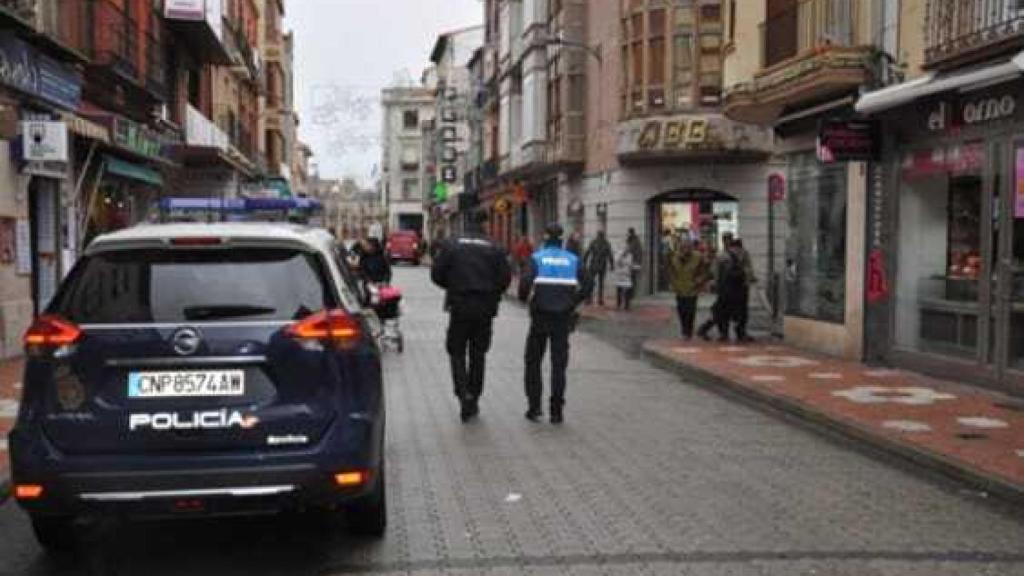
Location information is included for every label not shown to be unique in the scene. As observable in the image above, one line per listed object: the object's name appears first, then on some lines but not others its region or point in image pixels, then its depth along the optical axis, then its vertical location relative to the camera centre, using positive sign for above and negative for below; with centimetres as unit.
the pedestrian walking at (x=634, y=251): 2844 -60
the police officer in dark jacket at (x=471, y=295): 1067 -61
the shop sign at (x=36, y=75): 1448 +188
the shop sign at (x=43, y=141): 1518 +103
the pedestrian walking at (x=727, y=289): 1859 -97
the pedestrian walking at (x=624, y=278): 2789 -121
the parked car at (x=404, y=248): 6775 -130
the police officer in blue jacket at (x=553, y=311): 1085 -76
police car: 549 -75
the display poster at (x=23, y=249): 1595 -34
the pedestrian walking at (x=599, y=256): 2741 -69
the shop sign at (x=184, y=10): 2650 +462
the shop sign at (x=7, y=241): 1541 -23
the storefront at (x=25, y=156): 1499 +84
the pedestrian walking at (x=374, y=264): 1822 -59
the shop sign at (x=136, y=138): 1908 +143
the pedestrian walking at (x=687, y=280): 1917 -85
